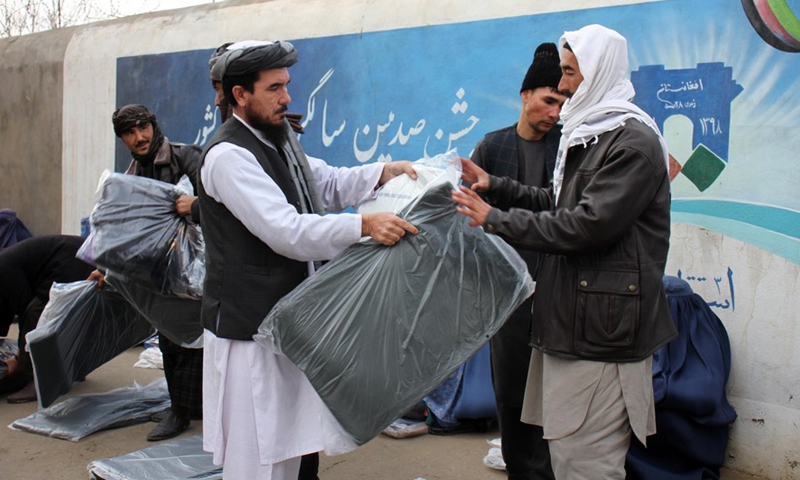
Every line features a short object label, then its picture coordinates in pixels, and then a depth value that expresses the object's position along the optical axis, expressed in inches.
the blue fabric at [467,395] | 169.6
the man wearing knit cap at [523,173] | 125.3
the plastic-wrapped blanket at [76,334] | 167.8
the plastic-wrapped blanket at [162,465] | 145.7
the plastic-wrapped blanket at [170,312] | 154.8
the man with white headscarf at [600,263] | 90.5
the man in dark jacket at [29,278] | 197.6
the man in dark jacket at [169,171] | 168.9
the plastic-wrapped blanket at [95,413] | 177.5
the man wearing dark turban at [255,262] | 100.1
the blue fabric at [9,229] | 312.2
